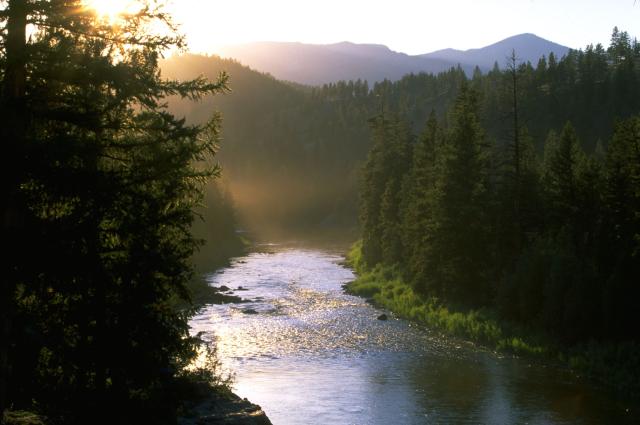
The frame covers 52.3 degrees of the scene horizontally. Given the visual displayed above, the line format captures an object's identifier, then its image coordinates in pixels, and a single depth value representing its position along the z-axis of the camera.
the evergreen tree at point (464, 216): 46.94
